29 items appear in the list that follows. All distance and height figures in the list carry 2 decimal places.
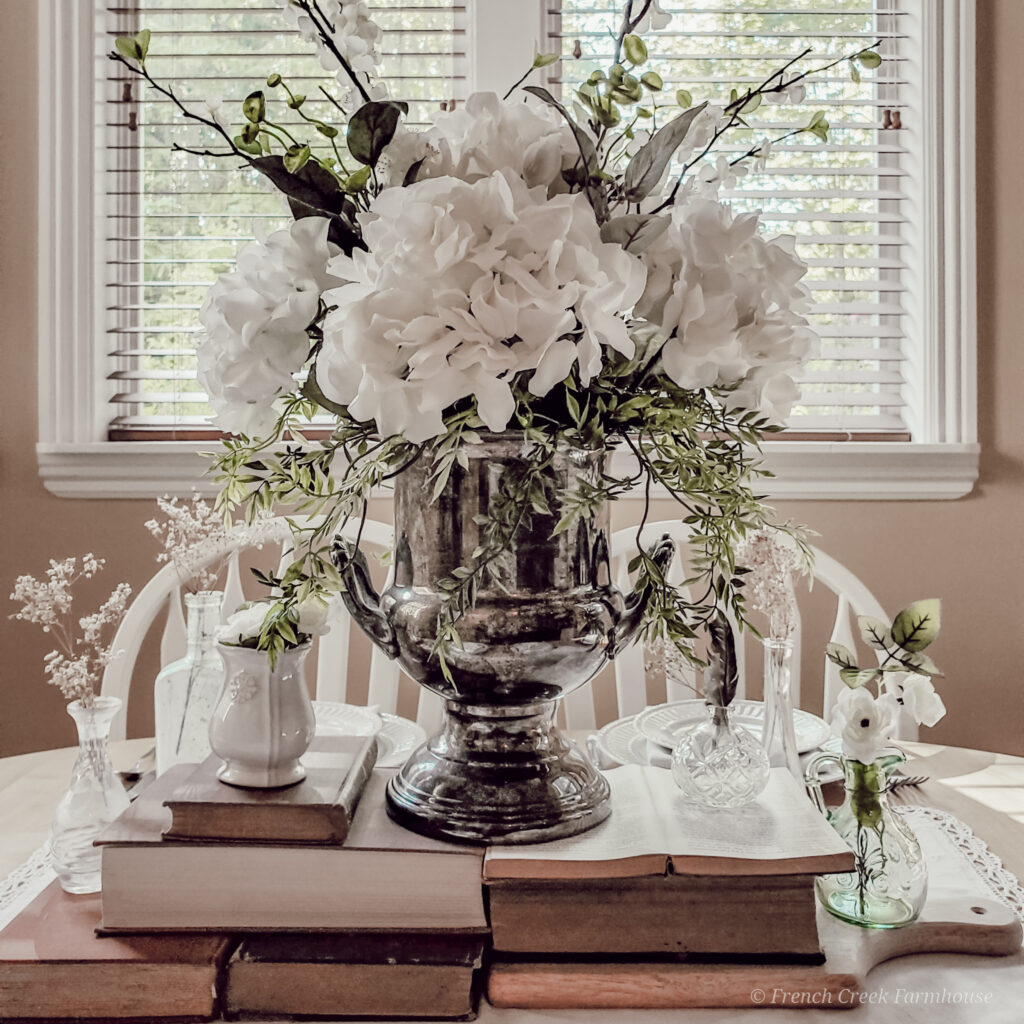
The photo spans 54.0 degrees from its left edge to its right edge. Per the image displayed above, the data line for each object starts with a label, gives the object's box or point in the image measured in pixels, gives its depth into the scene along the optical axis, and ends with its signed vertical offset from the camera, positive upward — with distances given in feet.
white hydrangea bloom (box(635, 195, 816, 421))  2.11 +0.43
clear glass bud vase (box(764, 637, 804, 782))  2.83 -0.62
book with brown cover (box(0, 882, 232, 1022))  2.05 -0.98
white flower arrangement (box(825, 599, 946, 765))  2.35 -0.45
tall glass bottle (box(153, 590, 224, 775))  3.16 -0.61
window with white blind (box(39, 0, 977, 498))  6.29 +1.99
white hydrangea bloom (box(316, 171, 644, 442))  1.96 +0.40
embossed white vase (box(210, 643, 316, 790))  2.32 -0.51
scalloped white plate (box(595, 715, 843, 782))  3.63 -0.91
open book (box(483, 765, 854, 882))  2.12 -0.75
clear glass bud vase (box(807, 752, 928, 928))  2.34 -0.85
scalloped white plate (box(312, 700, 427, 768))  3.74 -0.88
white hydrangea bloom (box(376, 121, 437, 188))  2.23 +0.78
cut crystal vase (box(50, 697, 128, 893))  2.42 -0.77
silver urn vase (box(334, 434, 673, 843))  2.30 -0.33
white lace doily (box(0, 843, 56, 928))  2.58 -1.03
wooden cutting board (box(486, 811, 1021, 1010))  2.09 -1.01
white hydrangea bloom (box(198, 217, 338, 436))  2.20 +0.42
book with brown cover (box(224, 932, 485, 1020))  2.07 -0.99
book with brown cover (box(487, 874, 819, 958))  2.13 -0.88
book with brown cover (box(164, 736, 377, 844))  2.19 -0.68
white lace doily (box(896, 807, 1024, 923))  2.68 -1.04
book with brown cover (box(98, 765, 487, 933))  2.17 -0.82
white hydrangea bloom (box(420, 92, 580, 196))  2.18 +0.79
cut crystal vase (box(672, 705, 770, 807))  2.45 -0.65
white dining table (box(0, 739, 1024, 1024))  2.08 -1.05
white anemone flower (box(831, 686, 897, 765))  2.35 -0.52
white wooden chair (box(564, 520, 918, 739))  5.16 -0.83
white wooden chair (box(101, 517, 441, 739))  4.96 -0.75
